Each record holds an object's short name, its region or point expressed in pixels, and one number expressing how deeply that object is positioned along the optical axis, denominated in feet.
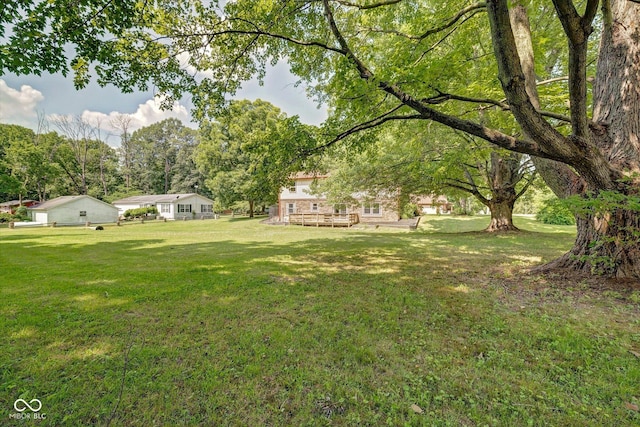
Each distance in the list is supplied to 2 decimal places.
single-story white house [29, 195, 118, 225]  86.63
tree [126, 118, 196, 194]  157.99
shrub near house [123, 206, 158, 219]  104.12
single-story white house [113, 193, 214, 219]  112.78
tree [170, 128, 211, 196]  148.25
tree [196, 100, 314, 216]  94.02
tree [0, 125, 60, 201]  99.86
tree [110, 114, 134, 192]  131.75
